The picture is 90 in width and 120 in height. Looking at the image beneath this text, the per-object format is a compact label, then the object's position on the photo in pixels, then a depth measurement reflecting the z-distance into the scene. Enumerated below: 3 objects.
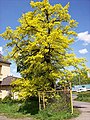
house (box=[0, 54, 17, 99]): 15.59
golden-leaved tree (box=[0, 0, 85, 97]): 8.26
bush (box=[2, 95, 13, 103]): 13.09
